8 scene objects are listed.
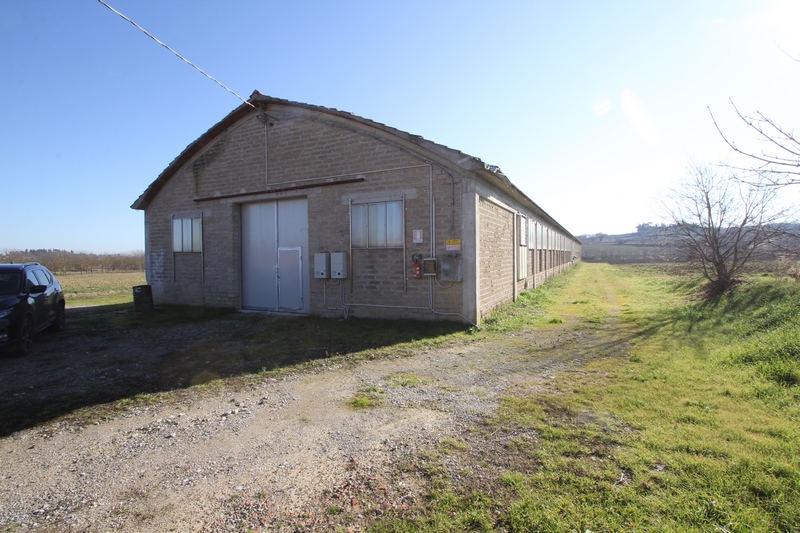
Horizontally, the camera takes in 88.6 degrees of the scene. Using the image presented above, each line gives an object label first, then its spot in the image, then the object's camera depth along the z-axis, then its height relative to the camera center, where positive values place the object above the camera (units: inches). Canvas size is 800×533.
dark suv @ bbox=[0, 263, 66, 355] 276.8 -32.4
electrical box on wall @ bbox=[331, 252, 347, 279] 405.4 -7.3
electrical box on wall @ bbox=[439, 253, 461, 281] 358.0 -9.3
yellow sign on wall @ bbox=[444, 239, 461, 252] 359.3 +10.0
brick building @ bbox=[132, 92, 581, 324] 366.0 +38.5
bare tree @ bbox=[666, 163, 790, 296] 488.7 +11.3
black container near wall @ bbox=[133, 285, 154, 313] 502.4 -48.3
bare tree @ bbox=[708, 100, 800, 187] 117.6 +27.9
